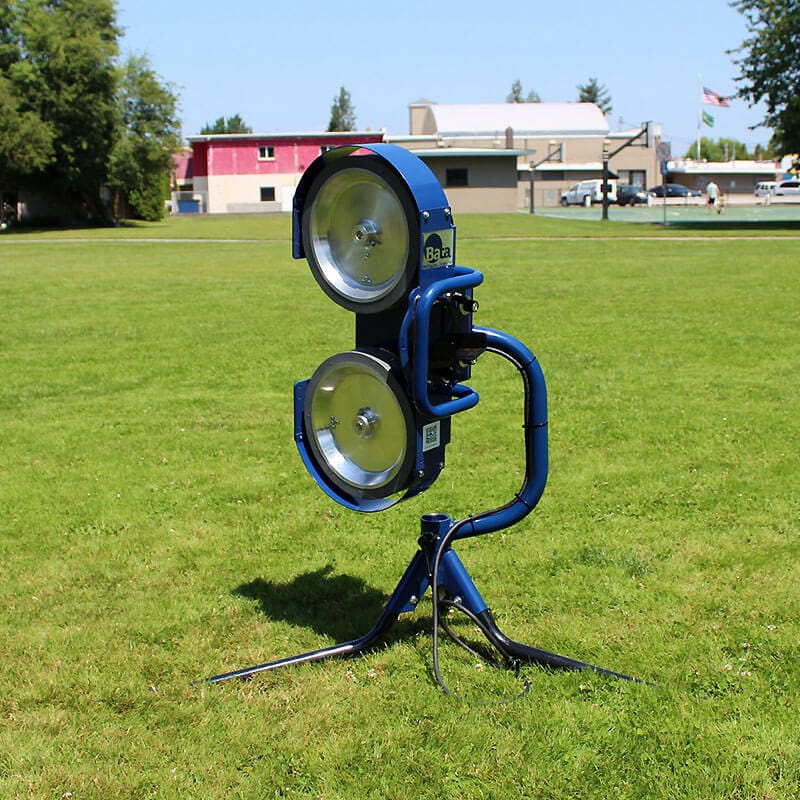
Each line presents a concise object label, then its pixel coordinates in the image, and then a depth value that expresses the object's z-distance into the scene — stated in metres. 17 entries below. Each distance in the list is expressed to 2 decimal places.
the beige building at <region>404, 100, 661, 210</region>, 77.38
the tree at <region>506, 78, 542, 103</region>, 152.12
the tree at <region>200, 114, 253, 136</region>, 151.95
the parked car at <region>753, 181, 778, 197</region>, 76.76
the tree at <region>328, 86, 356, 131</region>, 134.12
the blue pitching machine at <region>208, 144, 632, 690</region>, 3.53
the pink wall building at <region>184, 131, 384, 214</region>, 73.38
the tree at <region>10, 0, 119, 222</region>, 47.06
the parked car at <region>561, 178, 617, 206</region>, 68.31
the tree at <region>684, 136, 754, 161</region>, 158.25
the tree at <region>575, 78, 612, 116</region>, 138.88
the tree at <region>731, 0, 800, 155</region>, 38.78
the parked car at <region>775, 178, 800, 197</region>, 73.81
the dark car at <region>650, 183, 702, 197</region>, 74.19
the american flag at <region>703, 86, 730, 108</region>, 56.97
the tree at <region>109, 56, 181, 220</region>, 49.25
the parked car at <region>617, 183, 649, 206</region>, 68.31
